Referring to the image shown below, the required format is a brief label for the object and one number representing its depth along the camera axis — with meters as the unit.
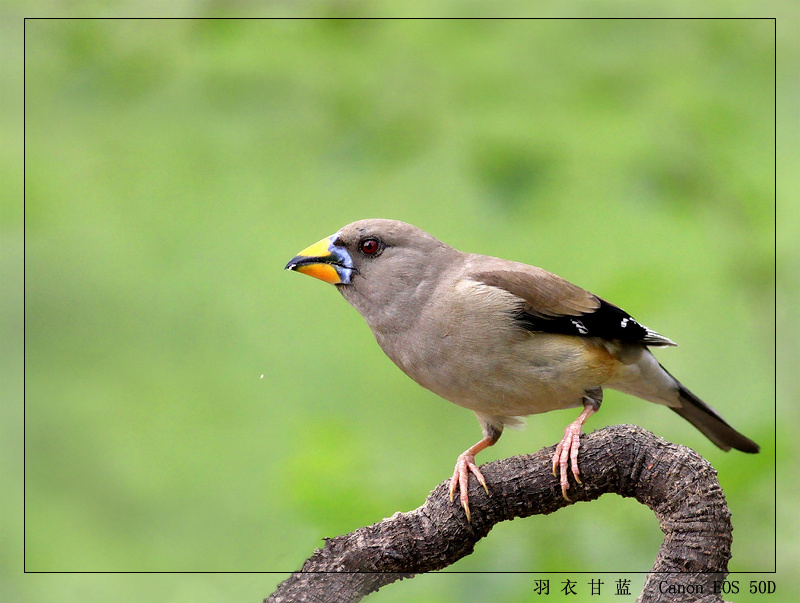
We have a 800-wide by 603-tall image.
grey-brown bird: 7.06
